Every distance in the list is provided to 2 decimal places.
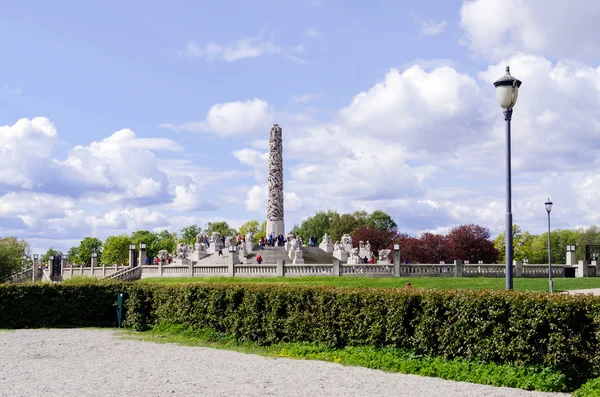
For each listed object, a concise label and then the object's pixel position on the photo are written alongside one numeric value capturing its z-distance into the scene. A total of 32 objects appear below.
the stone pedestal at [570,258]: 51.69
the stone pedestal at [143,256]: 61.97
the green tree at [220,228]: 141.38
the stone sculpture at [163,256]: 66.43
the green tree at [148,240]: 123.31
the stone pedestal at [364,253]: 67.44
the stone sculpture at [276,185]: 75.25
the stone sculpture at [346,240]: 71.35
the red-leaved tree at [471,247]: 81.44
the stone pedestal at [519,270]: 43.34
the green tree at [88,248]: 123.25
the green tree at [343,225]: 118.81
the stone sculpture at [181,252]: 62.69
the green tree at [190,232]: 140.98
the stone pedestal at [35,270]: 73.88
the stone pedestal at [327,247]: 69.00
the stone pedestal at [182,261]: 61.92
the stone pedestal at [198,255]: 65.06
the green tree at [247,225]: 145.18
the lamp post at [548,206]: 41.59
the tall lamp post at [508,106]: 14.76
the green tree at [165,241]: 127.25
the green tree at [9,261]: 63.81
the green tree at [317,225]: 127.69
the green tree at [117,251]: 119.31
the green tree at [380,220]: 131.75
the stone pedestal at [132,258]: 65.75
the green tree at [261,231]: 132.49
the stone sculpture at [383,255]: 55.05
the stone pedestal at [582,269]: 45.44
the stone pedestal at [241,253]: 60.09
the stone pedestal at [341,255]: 64.75
